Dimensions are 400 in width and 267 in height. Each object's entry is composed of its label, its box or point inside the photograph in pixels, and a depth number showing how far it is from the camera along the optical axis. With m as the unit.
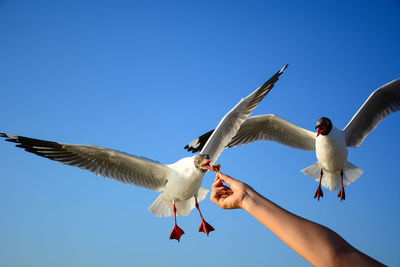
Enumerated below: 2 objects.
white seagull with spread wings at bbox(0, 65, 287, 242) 3.15
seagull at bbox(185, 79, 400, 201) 4.88
